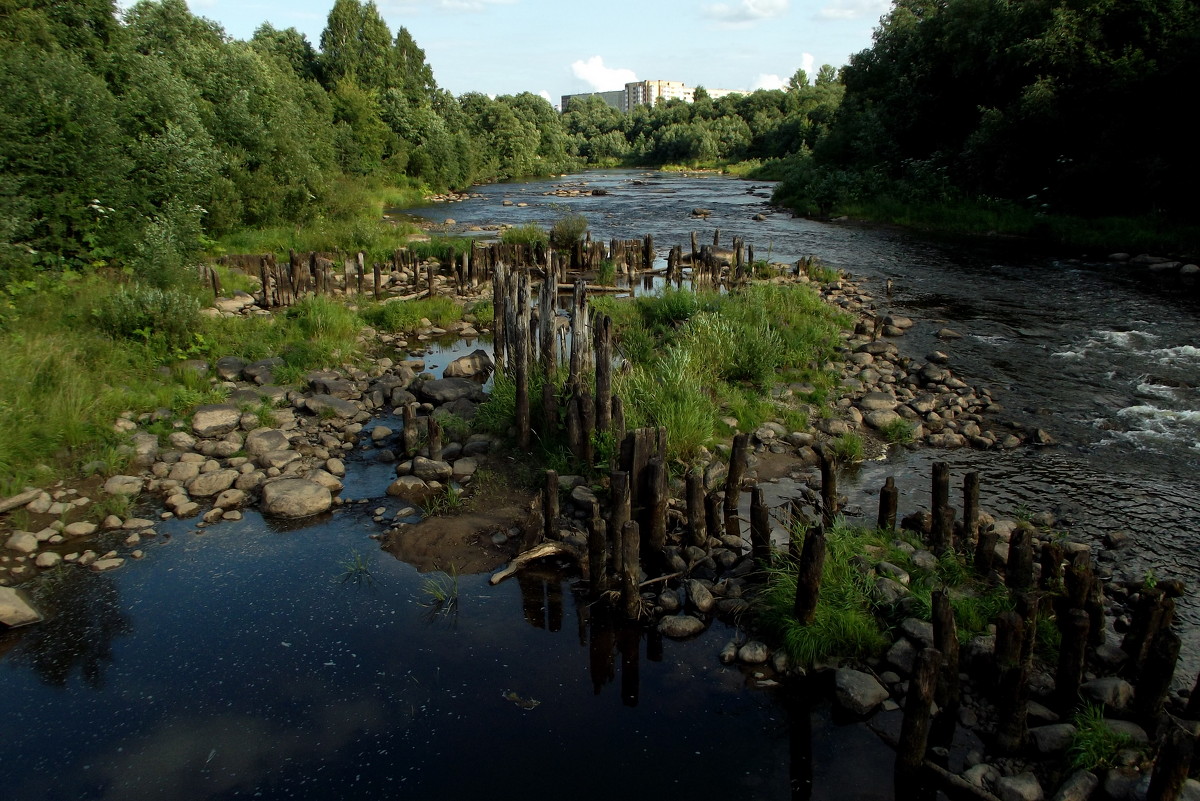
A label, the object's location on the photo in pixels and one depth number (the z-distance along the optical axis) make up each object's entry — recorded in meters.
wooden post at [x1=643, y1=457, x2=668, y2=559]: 7.77
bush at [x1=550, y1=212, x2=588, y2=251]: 24.17
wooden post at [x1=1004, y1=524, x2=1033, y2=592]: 6.79
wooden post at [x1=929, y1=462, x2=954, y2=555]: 7.68
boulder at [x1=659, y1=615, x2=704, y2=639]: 6.96
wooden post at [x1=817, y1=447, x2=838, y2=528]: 8.39
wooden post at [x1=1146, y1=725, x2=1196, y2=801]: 4.20
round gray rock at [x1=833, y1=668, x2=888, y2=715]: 5.99
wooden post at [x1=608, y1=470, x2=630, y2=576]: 7.26
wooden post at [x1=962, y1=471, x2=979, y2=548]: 7.88
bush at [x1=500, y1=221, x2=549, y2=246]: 25.06
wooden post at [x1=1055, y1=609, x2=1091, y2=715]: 5.31
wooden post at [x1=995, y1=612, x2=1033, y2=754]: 5.29
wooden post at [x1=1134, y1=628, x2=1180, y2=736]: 5.12
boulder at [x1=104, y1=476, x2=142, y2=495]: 9.16
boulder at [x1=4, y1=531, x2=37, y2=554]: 8.09
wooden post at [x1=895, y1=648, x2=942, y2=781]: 5.01
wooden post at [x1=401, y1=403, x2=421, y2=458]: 10.30
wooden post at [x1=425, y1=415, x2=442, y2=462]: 9.98
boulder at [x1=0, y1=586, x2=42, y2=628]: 6.96
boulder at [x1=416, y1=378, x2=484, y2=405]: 12.12
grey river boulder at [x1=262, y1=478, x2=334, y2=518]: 9.08
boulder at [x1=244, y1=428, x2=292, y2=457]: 10.22
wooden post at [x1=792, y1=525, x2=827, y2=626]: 6.29
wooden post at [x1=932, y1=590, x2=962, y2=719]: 5.63
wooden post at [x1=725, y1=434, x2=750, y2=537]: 8.50
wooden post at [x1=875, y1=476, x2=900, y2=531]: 7.99
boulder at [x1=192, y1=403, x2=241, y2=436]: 10.63
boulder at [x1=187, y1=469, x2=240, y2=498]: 9.44
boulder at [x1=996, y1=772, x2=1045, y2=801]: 4.96
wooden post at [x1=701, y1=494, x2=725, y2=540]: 8.09
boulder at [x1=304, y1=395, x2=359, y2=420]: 11.62
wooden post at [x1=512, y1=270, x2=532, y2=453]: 9.93
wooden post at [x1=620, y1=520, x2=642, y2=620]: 6.99
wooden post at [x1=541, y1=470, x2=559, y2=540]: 8.01
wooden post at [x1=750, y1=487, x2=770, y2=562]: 7.51
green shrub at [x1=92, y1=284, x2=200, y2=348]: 12.57
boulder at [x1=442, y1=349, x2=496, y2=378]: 13.35
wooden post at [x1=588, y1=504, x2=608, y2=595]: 7.20
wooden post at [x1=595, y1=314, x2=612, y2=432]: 9.12
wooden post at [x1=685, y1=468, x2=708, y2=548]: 7.82
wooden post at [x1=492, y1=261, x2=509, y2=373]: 12.62
